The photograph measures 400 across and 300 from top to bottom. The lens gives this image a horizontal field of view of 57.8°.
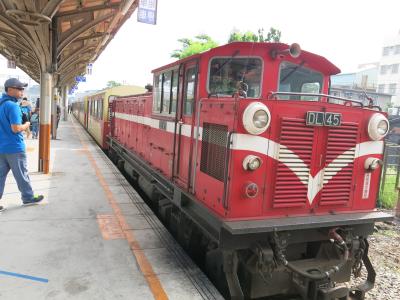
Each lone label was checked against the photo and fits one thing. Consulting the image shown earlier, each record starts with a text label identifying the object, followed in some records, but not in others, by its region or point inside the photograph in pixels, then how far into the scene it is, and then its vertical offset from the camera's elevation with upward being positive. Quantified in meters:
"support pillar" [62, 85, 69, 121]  34.91 +0.40
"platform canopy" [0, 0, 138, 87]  7.69 +1.94
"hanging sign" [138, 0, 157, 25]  12.32 +3.29
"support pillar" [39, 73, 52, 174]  9.42 -0.54
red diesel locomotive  3.82 -0.64
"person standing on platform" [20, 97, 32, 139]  14.47 -0.19
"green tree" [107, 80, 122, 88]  110.19 +7.13
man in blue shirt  5.76 -0.57
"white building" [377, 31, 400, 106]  62.34 +9.71
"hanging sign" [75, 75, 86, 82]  33.41 +2.37
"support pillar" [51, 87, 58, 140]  16.26 -0.73
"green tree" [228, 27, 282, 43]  22.12 +5.00
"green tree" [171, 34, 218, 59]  29.30 +5.68
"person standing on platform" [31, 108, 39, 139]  18.04 -1.10
